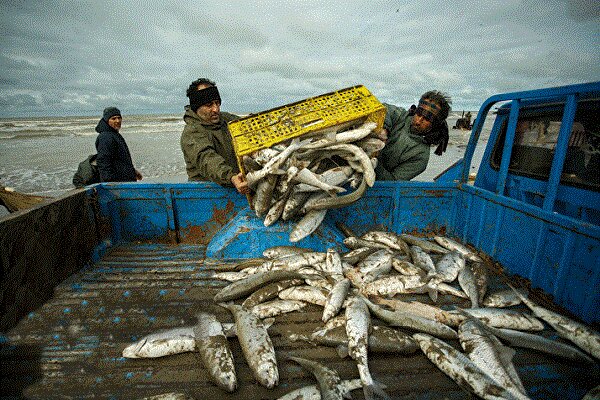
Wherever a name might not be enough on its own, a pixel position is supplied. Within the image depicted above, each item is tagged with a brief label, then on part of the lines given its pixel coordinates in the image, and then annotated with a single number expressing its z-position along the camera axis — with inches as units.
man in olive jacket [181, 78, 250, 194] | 141.9
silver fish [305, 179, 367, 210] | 126.0
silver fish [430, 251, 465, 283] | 123.1
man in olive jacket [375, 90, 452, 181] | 167.9
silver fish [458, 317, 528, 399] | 75.3
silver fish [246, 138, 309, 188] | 114.5
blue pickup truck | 80.7
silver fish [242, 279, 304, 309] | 109.3
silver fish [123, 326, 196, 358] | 85.7
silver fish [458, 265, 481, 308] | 111.3
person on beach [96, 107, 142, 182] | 205.0
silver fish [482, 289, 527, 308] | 109.6
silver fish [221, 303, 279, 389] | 78.4
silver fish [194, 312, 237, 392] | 76.7
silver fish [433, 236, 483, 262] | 136.6
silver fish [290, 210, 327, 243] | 131.1
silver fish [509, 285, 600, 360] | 84.8
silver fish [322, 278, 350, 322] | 101.4
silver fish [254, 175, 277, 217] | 123.1
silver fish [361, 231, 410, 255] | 149.6
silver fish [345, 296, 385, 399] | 77.0
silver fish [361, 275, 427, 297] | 116.2
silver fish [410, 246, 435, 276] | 128.3
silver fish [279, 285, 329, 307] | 109.6
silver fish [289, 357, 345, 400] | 72.7
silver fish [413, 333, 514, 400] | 73.0
